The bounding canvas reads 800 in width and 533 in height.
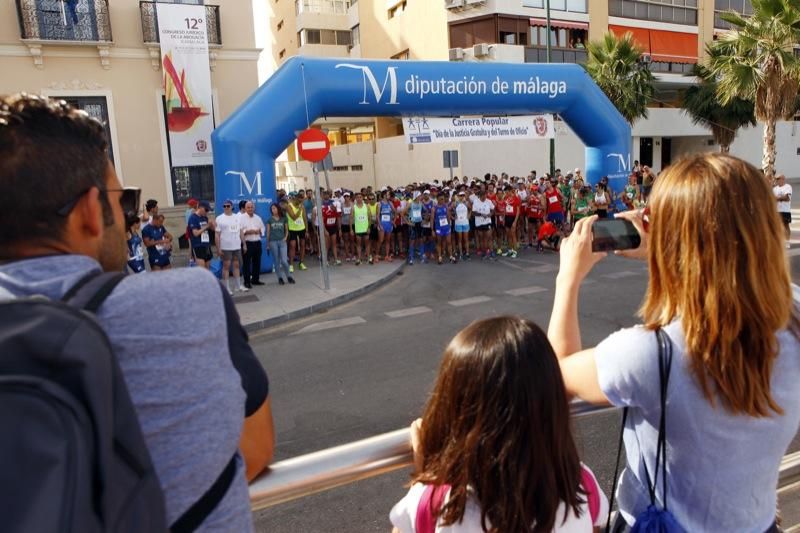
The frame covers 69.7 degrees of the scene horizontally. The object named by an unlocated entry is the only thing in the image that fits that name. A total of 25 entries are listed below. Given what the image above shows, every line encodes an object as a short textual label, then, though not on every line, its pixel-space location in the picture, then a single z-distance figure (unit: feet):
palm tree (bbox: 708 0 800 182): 50.22
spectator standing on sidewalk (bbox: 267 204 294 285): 37.04
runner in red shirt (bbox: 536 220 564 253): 46.32
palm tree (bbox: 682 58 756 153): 77.71
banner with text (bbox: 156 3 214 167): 52.06
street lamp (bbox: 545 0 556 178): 69.31
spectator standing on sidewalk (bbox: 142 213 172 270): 31.83
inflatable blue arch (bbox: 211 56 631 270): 35.94
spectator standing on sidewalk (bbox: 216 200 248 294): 34.17
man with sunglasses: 3.17
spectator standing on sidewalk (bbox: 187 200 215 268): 34.37
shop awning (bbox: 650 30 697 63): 90.53
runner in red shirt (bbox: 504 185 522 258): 46.62
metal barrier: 4.62
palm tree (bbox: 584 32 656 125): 69.67
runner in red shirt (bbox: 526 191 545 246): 48.08
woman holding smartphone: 4.08
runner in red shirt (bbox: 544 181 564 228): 48.37
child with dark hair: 4.14
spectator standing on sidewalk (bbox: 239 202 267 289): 35.29
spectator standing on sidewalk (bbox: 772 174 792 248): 40.86
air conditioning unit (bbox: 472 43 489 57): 75.31
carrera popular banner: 43.75
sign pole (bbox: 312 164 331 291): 33.52
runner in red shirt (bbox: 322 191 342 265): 45.14
